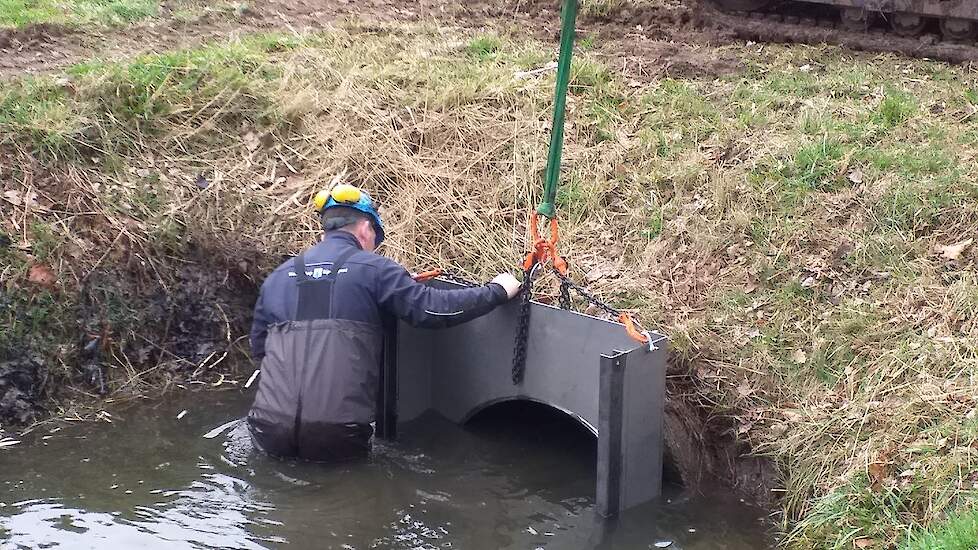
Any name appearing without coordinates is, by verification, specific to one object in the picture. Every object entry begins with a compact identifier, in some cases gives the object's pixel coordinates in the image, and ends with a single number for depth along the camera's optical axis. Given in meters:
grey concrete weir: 5.45
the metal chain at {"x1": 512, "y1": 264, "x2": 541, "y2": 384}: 6.05
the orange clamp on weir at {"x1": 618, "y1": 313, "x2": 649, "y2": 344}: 5.50
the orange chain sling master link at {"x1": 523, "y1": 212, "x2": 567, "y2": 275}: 5.95
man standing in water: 5.73
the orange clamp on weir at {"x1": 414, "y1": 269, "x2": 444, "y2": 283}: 6.53
